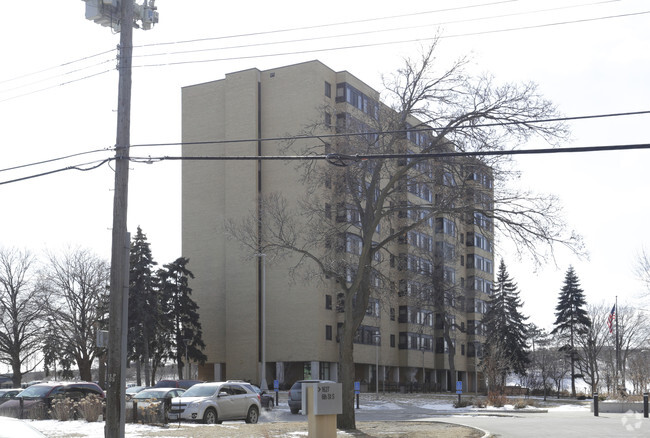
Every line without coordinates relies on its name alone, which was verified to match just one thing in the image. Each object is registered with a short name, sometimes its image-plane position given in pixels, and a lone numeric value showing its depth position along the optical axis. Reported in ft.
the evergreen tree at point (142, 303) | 192.75
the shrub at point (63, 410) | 85.40
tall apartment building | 218.38
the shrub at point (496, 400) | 141.28
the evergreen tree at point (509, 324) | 262.47
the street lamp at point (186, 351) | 212.04
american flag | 177.64
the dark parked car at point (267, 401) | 126.41
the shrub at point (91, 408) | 83.25
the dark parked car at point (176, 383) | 143.74
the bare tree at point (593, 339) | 246.47
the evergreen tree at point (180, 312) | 211.41
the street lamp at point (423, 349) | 271.24
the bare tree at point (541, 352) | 298.56
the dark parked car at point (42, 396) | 89.61
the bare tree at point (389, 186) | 78.95
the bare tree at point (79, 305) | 207.31
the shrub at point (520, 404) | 137.28
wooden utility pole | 54.13
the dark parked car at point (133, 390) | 136.36
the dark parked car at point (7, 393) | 115.96
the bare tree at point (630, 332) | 243.81
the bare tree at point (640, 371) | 161.79
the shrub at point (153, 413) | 82.43
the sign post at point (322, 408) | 59.98
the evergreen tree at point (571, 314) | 266.01
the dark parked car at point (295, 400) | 116.26
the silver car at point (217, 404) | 88.43
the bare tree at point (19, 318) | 206.69
